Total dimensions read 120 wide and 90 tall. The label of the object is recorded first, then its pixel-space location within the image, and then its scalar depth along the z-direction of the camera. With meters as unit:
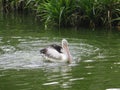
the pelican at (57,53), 12.59
